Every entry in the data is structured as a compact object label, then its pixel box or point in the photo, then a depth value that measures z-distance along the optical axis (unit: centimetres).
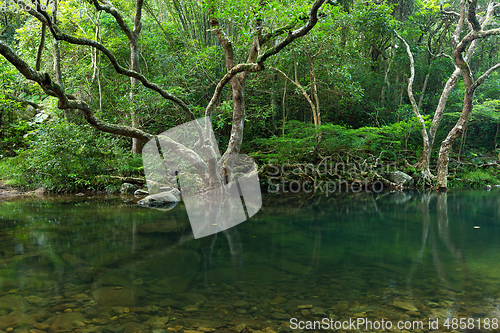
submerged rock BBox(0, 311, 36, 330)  221
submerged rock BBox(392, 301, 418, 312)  246
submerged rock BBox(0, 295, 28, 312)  244
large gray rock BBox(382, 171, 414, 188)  1178
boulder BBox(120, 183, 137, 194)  993
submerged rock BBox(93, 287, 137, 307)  255
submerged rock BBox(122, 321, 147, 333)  218
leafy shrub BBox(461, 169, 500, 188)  1298
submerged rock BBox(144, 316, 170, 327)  225
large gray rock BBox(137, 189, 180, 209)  784
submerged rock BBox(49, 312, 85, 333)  217
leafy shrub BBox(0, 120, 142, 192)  908
